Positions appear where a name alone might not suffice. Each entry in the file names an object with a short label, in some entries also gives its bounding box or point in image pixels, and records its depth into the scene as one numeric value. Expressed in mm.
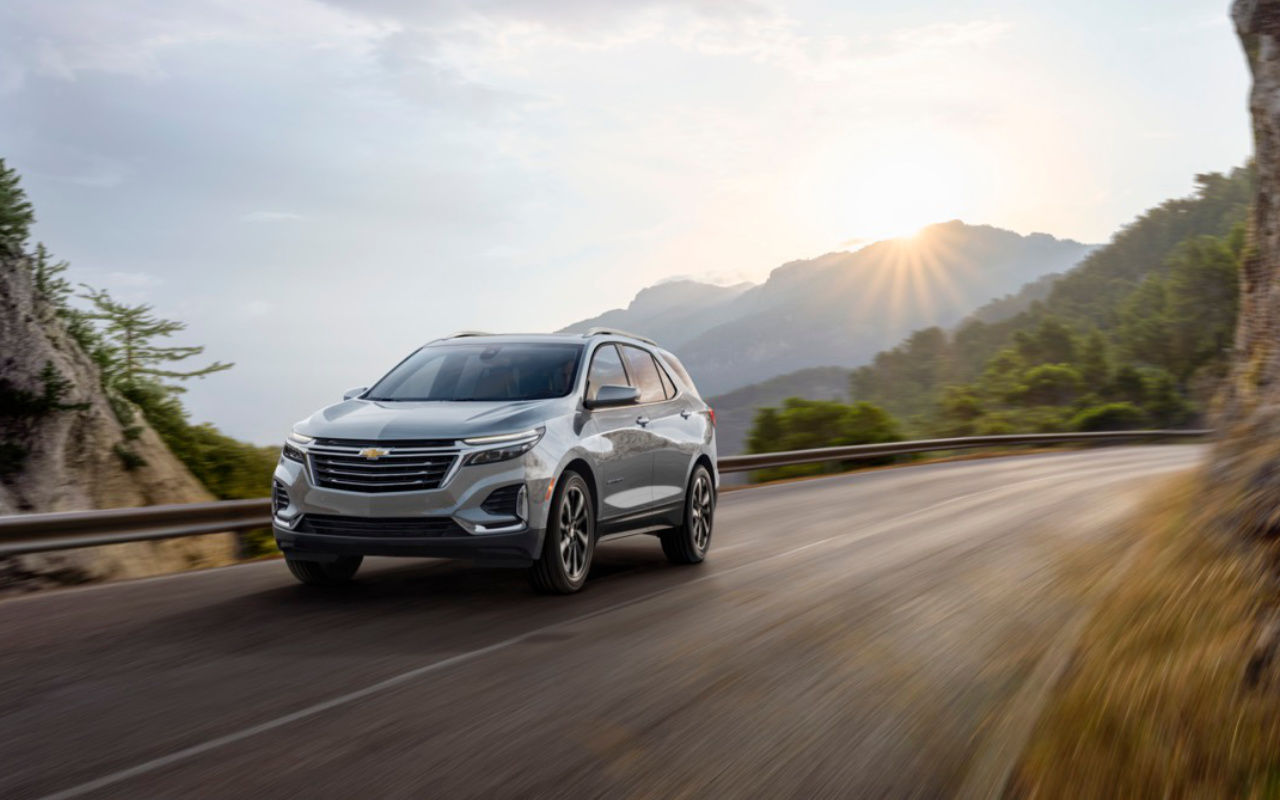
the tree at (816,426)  32625
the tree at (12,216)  12836
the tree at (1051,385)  76688
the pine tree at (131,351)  15266
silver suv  7750
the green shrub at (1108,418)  55250
